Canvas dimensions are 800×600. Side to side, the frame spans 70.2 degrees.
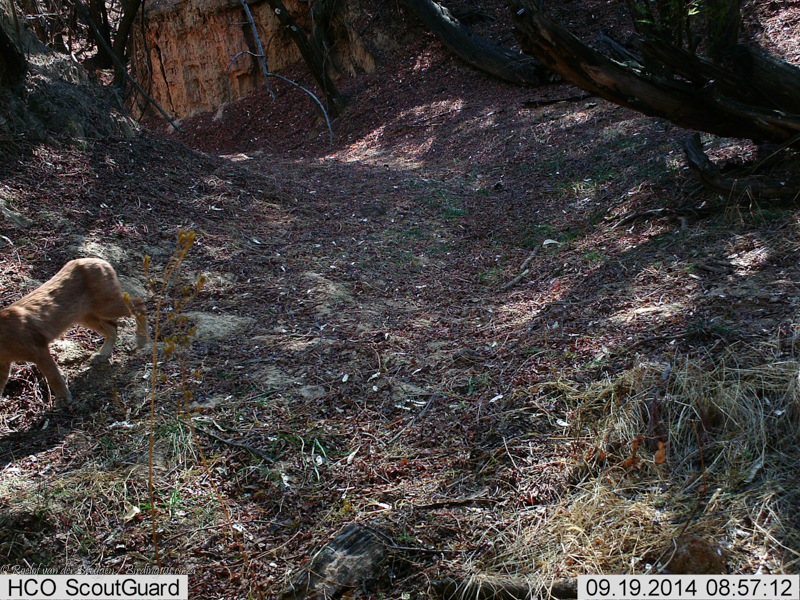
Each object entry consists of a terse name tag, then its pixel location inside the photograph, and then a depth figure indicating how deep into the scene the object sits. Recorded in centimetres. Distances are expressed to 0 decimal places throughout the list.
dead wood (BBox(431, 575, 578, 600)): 265
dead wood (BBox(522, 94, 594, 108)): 1093
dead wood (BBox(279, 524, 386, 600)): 286
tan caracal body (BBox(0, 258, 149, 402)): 400
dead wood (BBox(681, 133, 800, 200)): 538
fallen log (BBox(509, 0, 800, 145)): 588
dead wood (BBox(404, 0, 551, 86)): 1252
